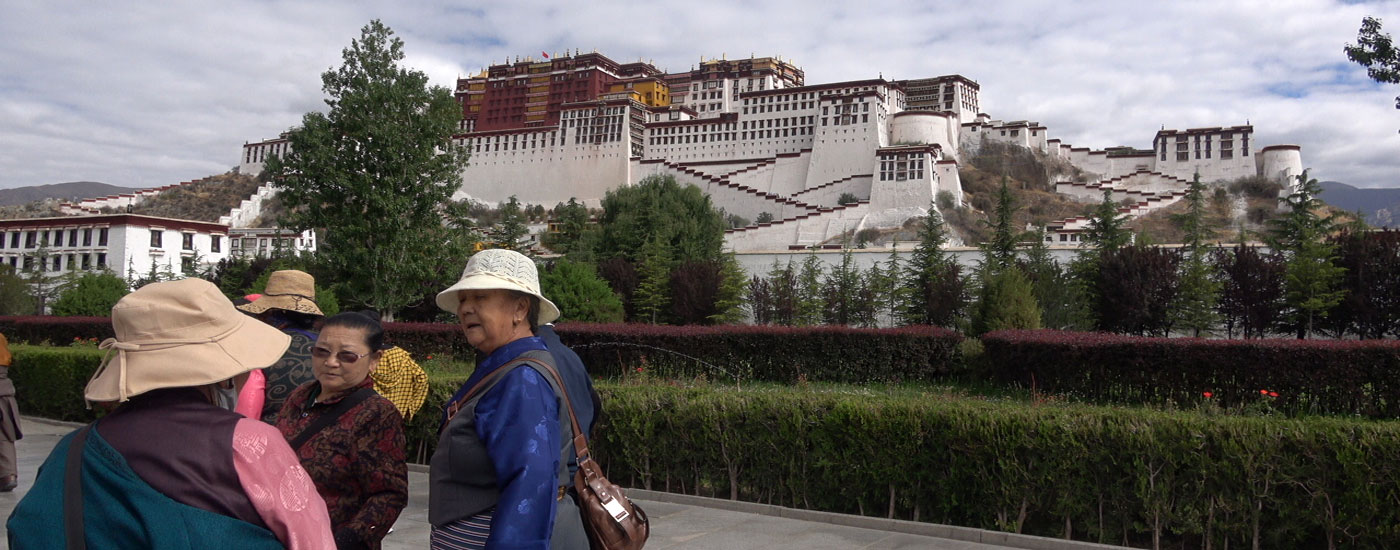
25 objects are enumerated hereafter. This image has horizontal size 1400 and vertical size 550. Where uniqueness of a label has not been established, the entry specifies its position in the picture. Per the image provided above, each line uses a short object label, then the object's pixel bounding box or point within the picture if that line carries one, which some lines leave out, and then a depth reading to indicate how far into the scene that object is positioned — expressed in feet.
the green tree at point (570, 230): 142.82
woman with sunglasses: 9.05
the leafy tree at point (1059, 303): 63.36
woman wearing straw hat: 11.51
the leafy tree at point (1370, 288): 64.44
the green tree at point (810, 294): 82.48
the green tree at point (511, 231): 148.05
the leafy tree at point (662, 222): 119.85
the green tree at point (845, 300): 82.53
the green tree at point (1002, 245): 82.58
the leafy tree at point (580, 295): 66.64
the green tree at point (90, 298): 83.46
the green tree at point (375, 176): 63.52
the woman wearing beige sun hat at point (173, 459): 5.23
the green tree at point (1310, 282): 64.23
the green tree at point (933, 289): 74.38
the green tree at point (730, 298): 82.53
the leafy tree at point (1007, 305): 53.88
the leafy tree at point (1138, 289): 67.67
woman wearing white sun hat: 7.11
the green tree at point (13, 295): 110.63
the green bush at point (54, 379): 38.34
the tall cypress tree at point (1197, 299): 67.41
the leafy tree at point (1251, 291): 71.46
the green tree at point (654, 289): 91.69
